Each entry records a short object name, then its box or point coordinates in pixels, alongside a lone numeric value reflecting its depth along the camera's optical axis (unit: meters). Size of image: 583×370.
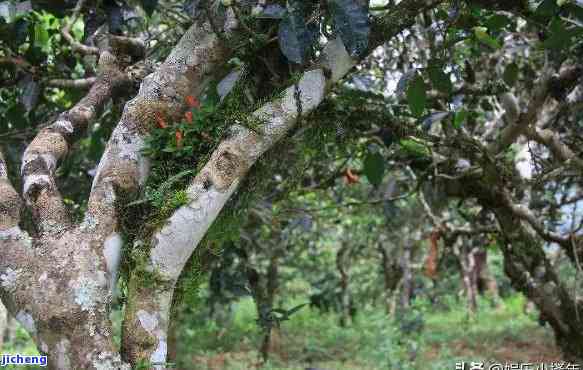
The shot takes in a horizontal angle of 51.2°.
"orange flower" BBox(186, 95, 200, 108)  2.02
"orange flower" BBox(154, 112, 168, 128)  1.96
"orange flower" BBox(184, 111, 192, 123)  1.97
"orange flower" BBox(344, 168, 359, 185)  3.90
